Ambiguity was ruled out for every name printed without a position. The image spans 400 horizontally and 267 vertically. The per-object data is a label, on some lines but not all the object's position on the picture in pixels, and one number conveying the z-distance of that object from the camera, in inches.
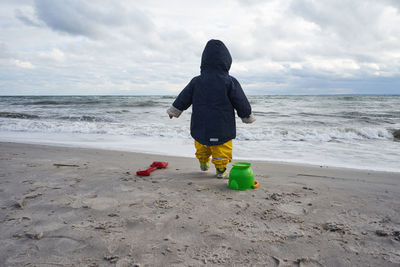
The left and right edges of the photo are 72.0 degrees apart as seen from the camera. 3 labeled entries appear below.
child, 134.1
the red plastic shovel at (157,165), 149.2
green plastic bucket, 118.9
